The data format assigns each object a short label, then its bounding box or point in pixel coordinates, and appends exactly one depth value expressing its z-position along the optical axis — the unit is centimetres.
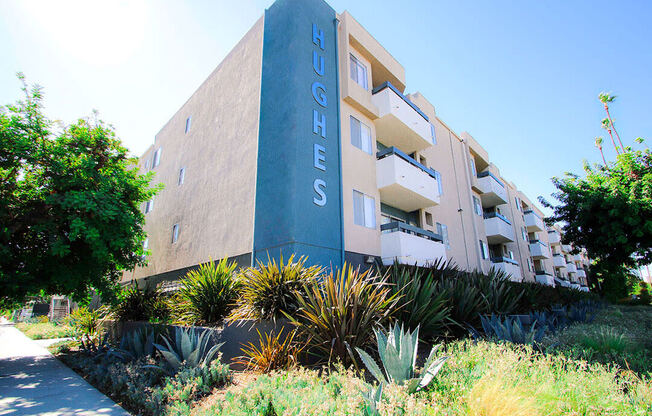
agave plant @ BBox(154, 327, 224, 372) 588
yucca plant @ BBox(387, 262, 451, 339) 620
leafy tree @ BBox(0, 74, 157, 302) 870
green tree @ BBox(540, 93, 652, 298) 1769
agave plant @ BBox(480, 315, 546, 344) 583
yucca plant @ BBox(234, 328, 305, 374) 576
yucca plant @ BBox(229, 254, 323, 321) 683
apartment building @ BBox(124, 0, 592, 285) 1111
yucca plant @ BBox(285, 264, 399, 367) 542
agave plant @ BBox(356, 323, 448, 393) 368
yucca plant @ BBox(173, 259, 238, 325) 828
